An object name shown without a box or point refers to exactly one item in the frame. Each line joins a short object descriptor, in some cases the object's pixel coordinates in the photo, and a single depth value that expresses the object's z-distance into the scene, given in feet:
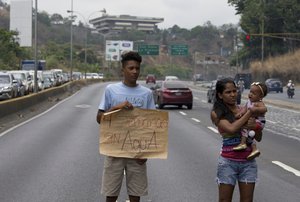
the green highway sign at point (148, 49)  309.83
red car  102.63
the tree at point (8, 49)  240.05
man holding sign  18.79
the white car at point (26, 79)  134.02
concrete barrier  76.46
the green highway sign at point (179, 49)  316.19
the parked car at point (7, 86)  105.36
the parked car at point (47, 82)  173.17
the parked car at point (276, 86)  215.92
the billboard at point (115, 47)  384.47
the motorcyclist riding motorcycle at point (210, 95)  126.73
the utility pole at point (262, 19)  279.49
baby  17.88
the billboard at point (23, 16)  176.45
